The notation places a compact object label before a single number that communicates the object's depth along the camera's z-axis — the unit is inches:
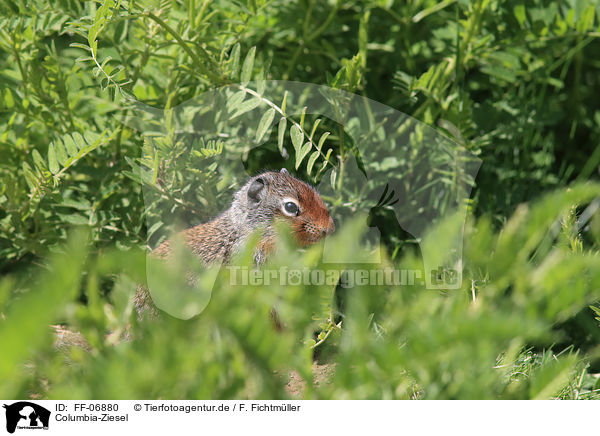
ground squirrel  169.5
